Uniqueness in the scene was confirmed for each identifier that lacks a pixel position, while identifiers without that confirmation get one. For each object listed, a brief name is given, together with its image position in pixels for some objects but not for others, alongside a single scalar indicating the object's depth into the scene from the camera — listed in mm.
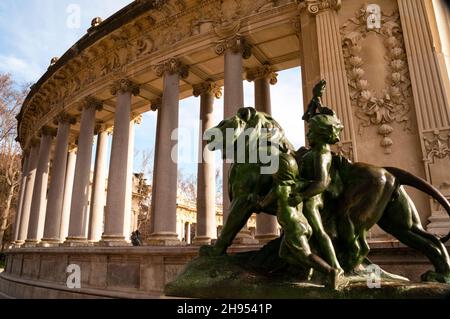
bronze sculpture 4477
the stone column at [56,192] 25391
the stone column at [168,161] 17812
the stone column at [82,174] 22453
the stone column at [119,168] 19855
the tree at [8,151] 41188
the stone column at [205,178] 20266
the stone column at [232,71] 16758
